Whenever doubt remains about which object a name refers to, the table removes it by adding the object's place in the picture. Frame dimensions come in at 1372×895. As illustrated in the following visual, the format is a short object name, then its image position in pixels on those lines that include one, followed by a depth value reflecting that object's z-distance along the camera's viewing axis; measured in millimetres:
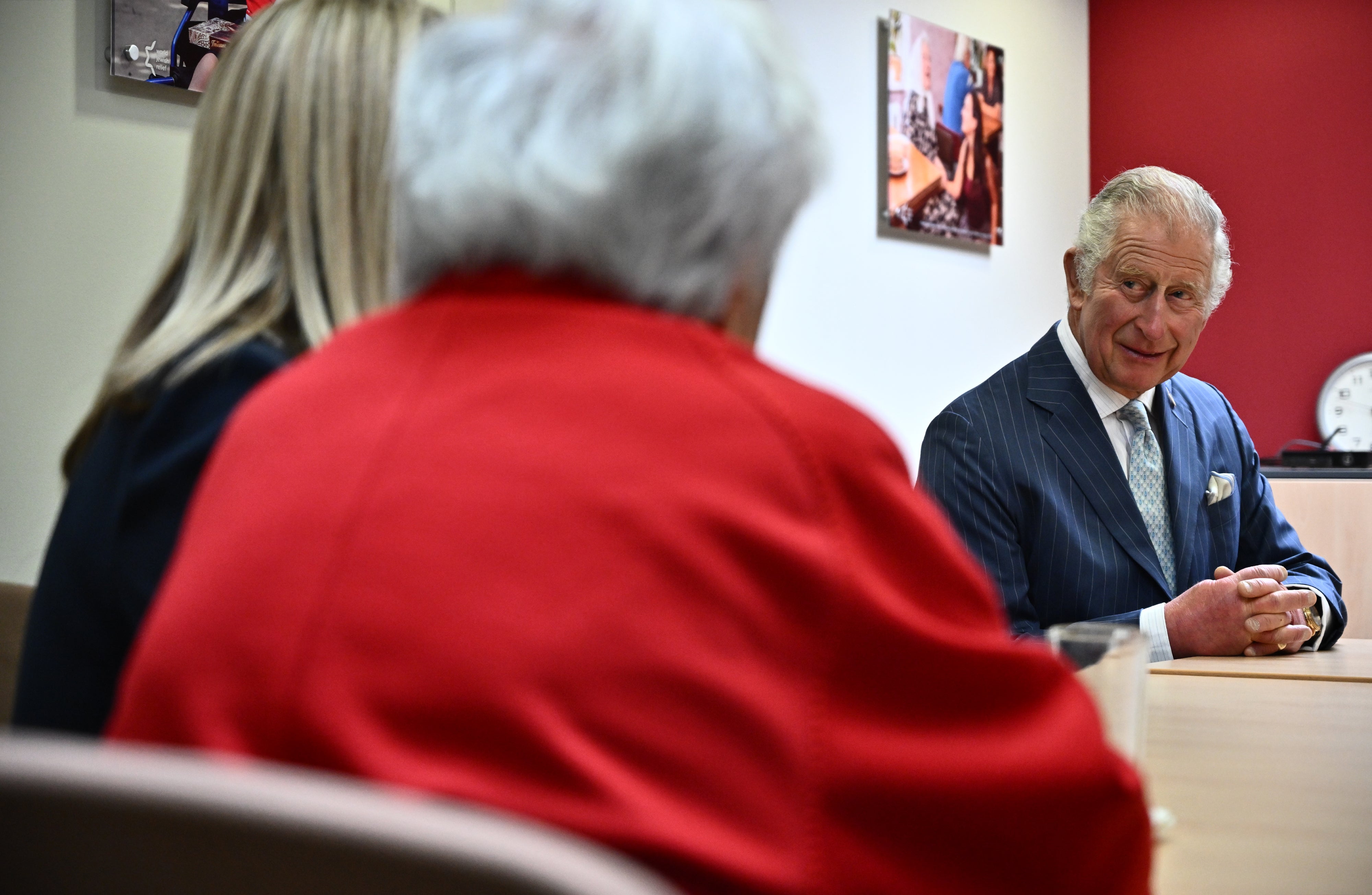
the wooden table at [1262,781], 892
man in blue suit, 2162
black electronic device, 3754
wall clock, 4551
